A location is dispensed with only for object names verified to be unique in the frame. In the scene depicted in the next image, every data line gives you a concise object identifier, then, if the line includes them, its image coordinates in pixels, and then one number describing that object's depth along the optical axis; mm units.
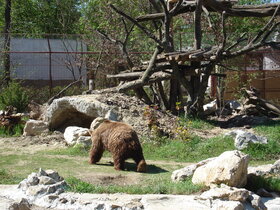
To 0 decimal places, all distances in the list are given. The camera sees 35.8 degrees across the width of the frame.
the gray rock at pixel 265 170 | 7160
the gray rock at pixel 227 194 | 5789
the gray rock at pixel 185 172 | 7168
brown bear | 8242
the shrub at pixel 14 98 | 14852
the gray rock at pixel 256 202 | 5848
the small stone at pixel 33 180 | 6344
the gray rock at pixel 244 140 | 9789
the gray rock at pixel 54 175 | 6546
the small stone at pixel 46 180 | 6326
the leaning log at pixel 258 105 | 14046
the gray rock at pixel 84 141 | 10487
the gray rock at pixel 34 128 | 12406
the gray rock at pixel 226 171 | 6367
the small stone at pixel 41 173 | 6552
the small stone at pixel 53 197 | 5967
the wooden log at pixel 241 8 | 12672
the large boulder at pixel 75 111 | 11672
